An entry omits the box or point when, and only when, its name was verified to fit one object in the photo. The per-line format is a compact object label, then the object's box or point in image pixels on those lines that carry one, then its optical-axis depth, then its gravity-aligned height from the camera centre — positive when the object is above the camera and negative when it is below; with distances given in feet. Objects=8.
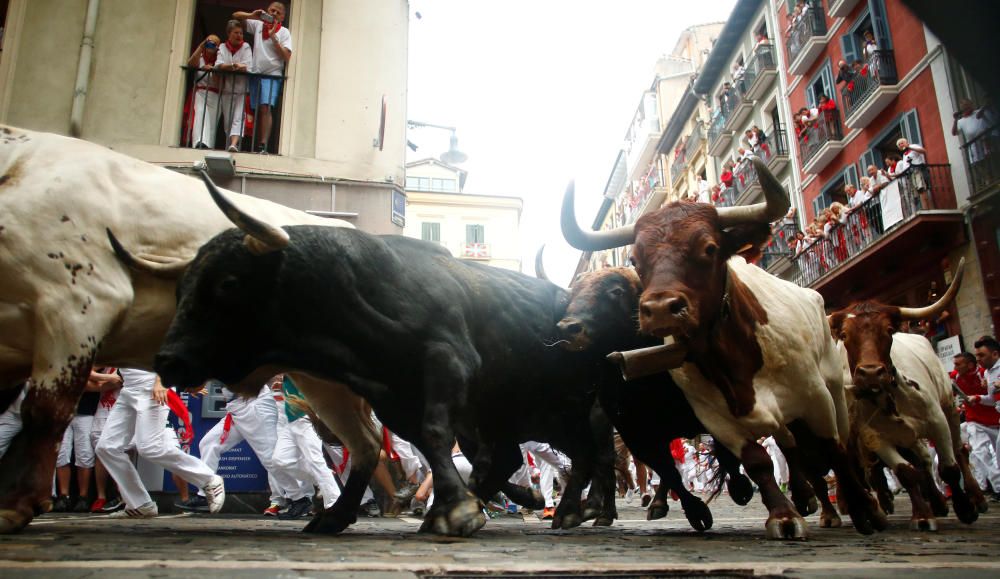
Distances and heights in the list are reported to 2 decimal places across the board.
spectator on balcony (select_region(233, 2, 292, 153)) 37.04 +20.11
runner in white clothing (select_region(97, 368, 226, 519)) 25.38 +1.60
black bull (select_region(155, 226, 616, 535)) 14.56 +3.18
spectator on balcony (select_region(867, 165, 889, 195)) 65.67 +25.39
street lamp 53.57 +22.20
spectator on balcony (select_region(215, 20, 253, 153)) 36.35 +18.68
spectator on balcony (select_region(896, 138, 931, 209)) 59.82 +24.26
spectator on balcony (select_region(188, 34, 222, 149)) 36.47 +18.13
